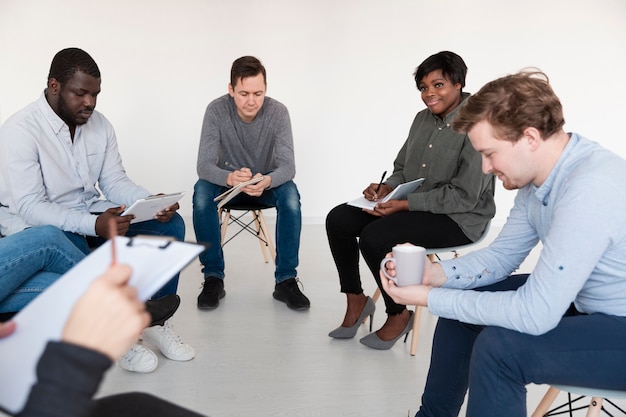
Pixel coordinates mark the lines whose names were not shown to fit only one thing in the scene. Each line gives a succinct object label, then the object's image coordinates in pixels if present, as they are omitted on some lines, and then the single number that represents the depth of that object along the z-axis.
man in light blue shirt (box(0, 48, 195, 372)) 2.18
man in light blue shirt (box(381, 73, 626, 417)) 1.27
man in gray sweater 3.00
